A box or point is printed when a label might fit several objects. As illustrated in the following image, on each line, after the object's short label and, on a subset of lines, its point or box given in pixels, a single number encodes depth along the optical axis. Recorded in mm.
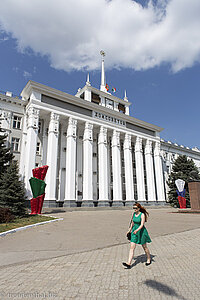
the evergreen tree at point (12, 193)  13789
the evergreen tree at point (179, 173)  36156
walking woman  4906
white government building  26875
